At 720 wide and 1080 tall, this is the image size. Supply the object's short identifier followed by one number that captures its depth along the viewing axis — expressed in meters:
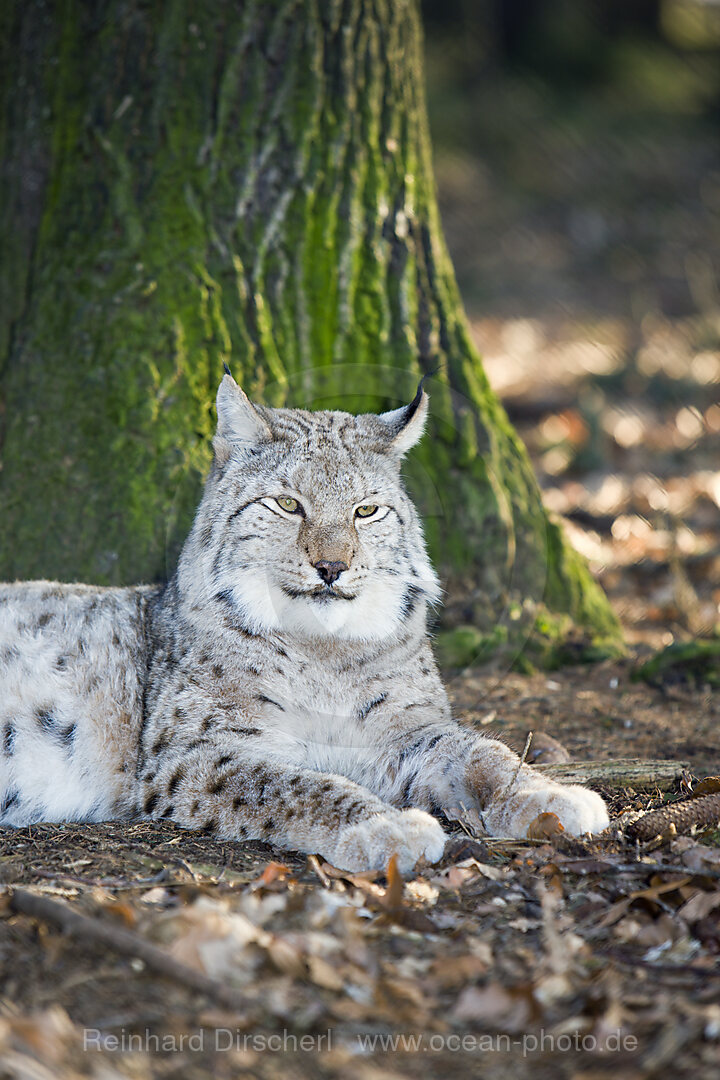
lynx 7.68
